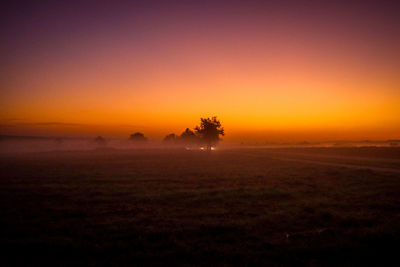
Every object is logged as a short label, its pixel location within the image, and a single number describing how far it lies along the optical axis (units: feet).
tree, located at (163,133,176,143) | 579.44
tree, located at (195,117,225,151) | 268.41
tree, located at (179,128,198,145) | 417.71
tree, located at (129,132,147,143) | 581.45
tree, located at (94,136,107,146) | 559.79
